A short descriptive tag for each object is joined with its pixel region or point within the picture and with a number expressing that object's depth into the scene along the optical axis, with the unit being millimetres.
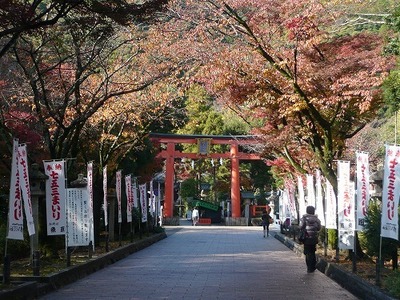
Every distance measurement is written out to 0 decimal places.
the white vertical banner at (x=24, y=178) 12828
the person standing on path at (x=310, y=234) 17091
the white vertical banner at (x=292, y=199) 35375
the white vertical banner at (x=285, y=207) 39594
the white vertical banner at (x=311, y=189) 23734
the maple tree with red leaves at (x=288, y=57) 17797
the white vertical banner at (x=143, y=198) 32703
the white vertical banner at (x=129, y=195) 27359
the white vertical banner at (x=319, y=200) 22031
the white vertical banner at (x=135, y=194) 30434
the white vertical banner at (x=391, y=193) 11859
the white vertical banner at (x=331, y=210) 19500
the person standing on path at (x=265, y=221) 40344
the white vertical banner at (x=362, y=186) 15125
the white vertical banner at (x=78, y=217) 17203
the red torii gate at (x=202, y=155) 56344
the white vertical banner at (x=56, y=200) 16203
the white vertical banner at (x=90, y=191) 17906
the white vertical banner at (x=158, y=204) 45775
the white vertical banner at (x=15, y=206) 12258
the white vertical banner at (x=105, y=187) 22797
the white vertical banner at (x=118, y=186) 25062
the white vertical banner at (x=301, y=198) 27622
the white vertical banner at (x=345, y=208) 16772
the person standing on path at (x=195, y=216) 62375
